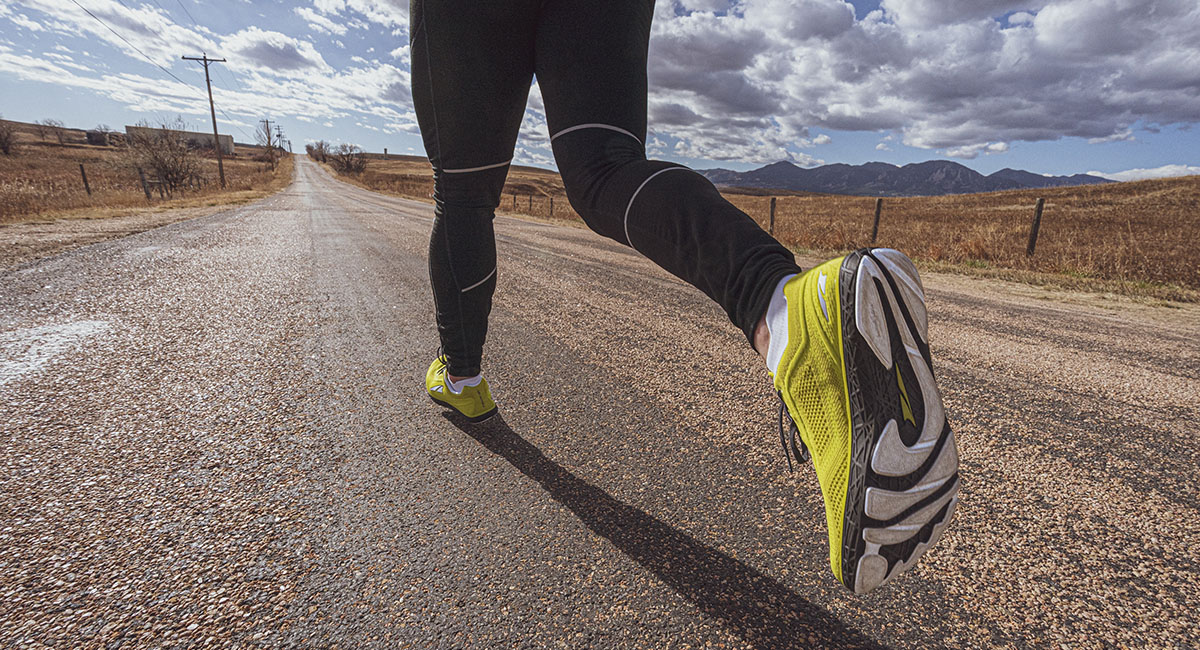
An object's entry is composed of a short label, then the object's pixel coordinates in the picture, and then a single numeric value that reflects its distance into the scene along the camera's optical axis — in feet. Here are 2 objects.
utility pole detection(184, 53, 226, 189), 121.49
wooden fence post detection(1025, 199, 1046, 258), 27.12
